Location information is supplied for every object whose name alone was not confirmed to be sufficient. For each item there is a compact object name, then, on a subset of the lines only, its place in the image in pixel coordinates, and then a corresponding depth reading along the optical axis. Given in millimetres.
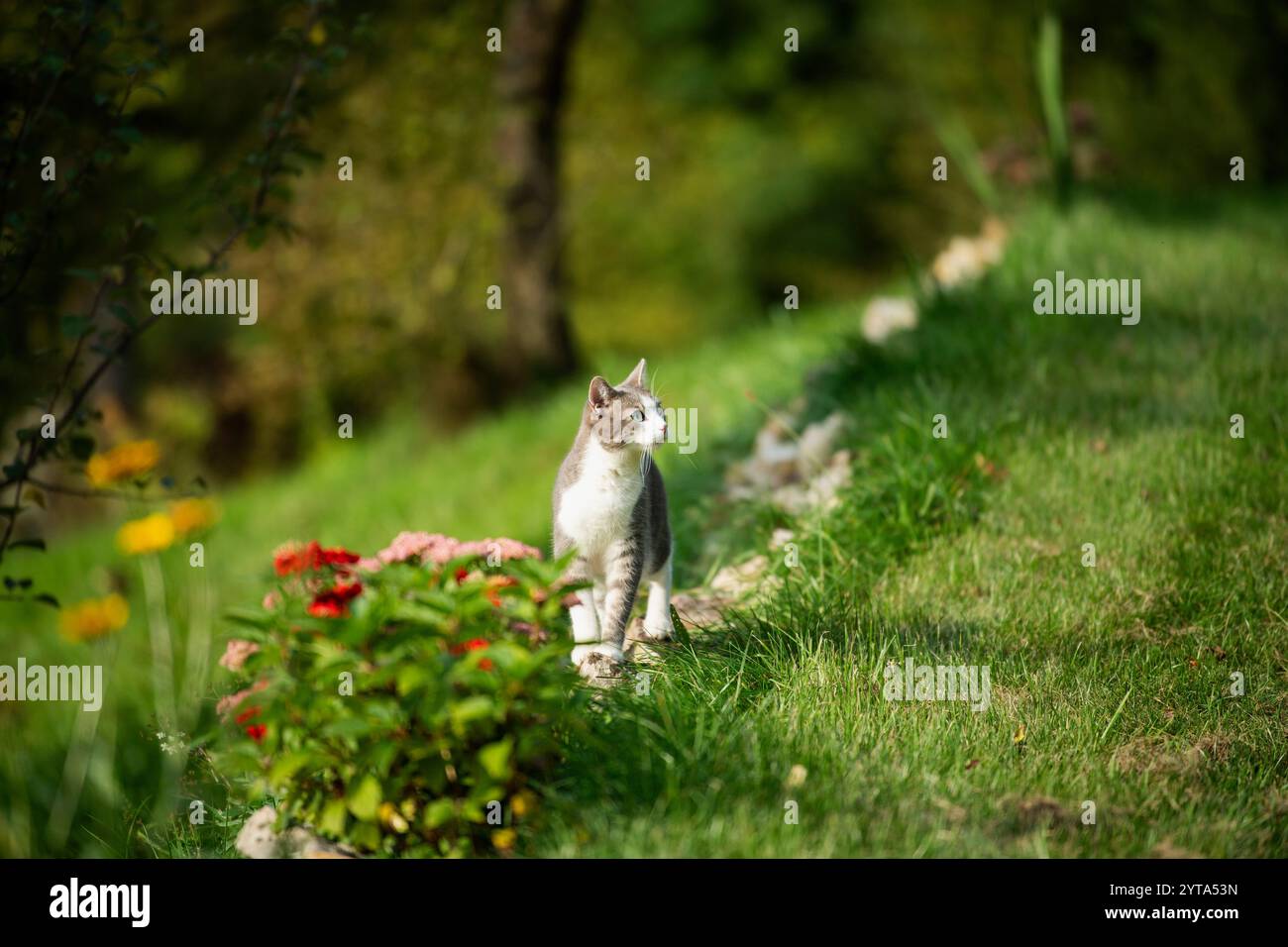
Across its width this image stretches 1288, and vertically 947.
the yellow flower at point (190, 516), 4938
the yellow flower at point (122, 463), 4183
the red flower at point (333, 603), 2682
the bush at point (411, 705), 2459
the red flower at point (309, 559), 2867
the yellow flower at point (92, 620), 4727
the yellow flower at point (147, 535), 4634
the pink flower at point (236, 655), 2936
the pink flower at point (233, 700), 2695
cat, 3240
